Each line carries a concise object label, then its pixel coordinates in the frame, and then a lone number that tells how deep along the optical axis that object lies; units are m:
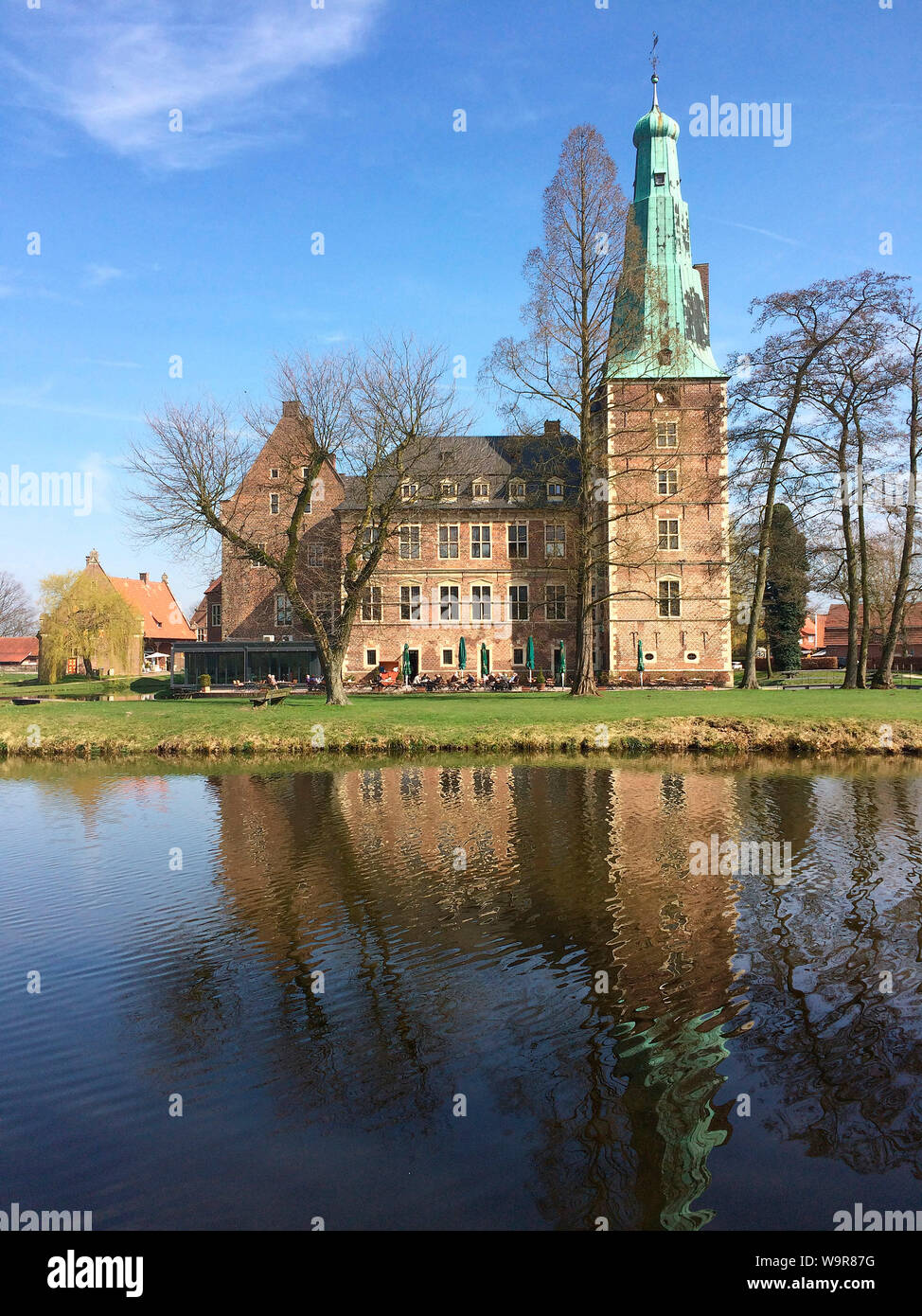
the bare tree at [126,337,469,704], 30.00
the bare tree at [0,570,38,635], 100.19
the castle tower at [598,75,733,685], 44.81
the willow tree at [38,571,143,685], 55.44
